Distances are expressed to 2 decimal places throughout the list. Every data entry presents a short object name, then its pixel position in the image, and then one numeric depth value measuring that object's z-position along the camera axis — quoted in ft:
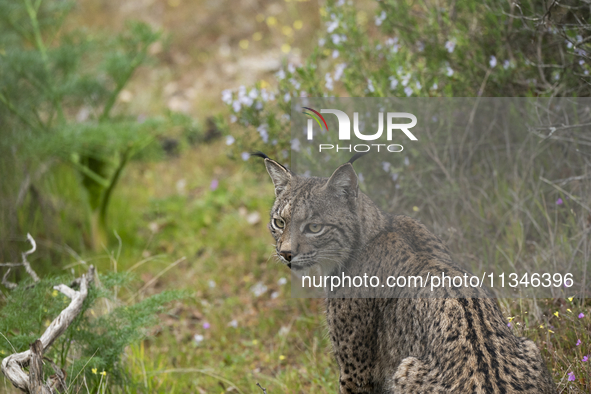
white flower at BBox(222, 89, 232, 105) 33.98
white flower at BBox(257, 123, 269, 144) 34.47
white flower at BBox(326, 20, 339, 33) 34.76
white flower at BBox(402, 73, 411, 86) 30.63
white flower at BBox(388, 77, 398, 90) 31.58
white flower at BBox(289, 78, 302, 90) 34.24
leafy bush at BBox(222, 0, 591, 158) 31.73
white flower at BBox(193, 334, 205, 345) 33.75
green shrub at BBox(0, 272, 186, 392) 24.56
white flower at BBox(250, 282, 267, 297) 39.38
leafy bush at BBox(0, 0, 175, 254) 40.68
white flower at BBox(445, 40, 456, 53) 32.55
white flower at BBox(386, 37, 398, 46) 35.14
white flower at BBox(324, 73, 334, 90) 32.68
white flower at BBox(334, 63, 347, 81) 34.32
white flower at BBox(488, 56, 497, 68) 30.82
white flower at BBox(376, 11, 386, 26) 35.47
